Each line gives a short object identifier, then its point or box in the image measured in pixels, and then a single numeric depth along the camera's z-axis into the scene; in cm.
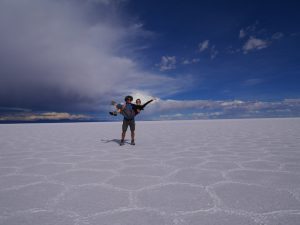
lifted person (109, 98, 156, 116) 597
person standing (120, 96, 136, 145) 588
